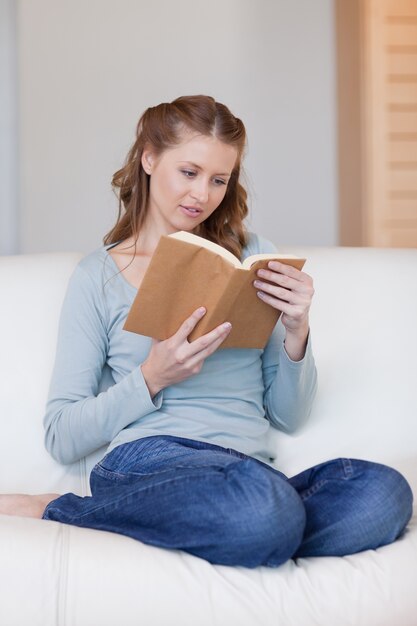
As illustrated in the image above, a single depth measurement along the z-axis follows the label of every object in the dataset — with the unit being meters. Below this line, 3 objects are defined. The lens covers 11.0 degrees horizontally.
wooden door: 4.58
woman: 3.18
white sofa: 3.12
